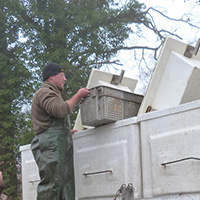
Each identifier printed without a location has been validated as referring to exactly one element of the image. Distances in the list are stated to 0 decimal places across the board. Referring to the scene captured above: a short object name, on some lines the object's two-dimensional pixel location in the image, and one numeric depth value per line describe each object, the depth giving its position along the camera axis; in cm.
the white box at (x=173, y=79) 294
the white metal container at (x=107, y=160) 287
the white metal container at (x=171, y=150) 245
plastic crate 316
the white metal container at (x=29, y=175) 394
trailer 250
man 305
